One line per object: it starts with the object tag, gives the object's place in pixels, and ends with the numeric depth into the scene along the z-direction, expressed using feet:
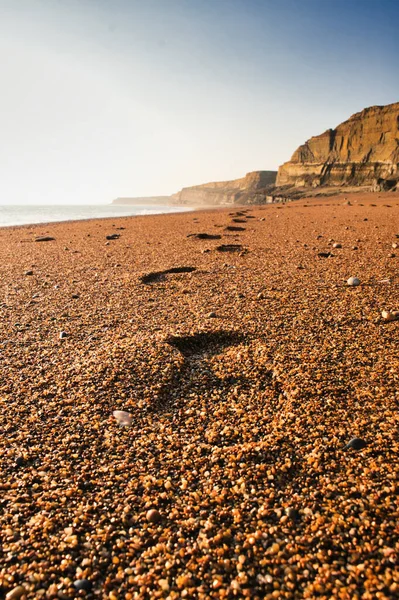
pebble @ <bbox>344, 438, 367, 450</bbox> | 1.85
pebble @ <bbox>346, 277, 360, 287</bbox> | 3.76
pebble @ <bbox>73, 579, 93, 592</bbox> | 1.26
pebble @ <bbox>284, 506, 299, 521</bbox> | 1.50
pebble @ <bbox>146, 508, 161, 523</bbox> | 1.53
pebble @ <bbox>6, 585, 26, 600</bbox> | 1.24
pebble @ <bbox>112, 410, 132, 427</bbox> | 2.17
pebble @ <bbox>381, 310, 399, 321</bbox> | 3.03
